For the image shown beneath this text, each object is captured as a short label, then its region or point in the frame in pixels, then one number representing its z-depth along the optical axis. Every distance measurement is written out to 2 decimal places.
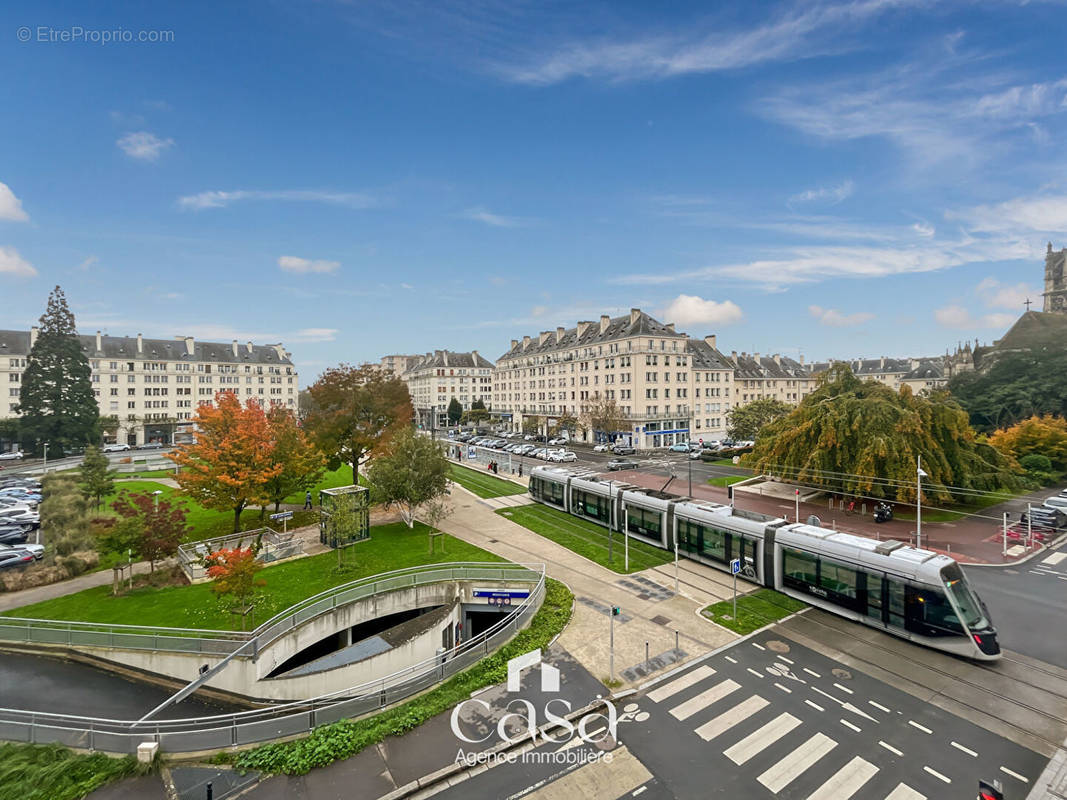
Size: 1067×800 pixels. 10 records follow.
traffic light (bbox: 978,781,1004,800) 8.19
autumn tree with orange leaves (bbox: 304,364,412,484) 32.94
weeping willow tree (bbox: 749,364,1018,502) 30.02
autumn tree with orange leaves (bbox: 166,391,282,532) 25.25
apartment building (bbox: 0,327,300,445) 72.62
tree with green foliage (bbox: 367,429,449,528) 27.17
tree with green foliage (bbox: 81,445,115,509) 30.84
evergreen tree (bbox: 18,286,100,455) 57.31
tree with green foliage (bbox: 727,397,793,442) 61.75
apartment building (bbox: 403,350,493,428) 116.56
